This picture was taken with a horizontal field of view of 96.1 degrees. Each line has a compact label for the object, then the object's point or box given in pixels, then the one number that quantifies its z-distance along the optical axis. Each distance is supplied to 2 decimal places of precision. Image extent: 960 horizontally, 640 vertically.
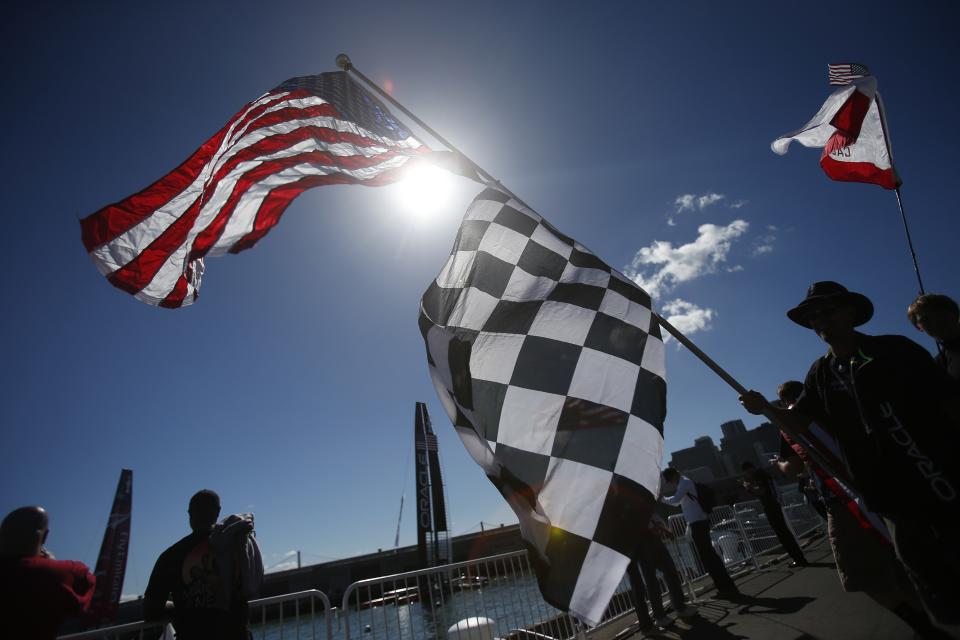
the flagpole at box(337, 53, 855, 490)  1.96
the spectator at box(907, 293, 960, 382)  2.03
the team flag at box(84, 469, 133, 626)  17.61
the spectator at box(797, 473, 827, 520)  5.05
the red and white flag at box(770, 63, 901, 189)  3.69
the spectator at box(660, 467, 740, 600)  5.01
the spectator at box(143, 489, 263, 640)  2.40
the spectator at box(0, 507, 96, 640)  1.86
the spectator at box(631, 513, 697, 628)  4.41
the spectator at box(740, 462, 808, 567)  5.75
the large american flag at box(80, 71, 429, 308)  3.32
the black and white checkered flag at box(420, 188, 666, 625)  1.80
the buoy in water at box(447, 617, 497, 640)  3.84
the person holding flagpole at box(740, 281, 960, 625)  1.43
